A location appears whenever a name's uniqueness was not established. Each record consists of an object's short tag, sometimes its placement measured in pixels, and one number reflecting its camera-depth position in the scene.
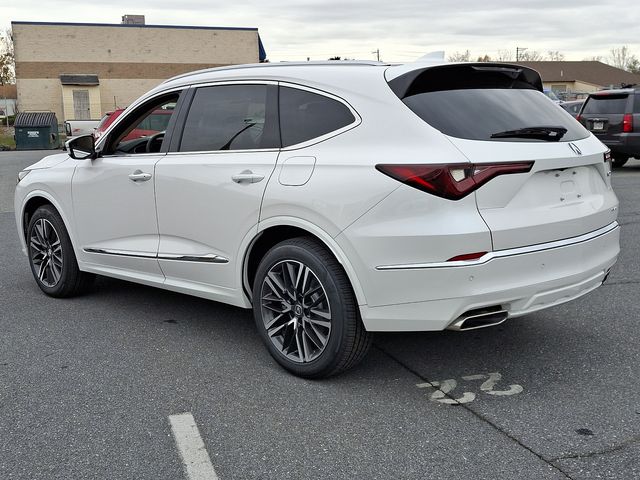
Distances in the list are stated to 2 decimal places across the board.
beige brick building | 49.03
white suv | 3.57
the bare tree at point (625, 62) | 109.31
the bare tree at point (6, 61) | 77.31
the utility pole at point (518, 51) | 103.25
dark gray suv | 14.82
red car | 5.67
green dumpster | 32.75
